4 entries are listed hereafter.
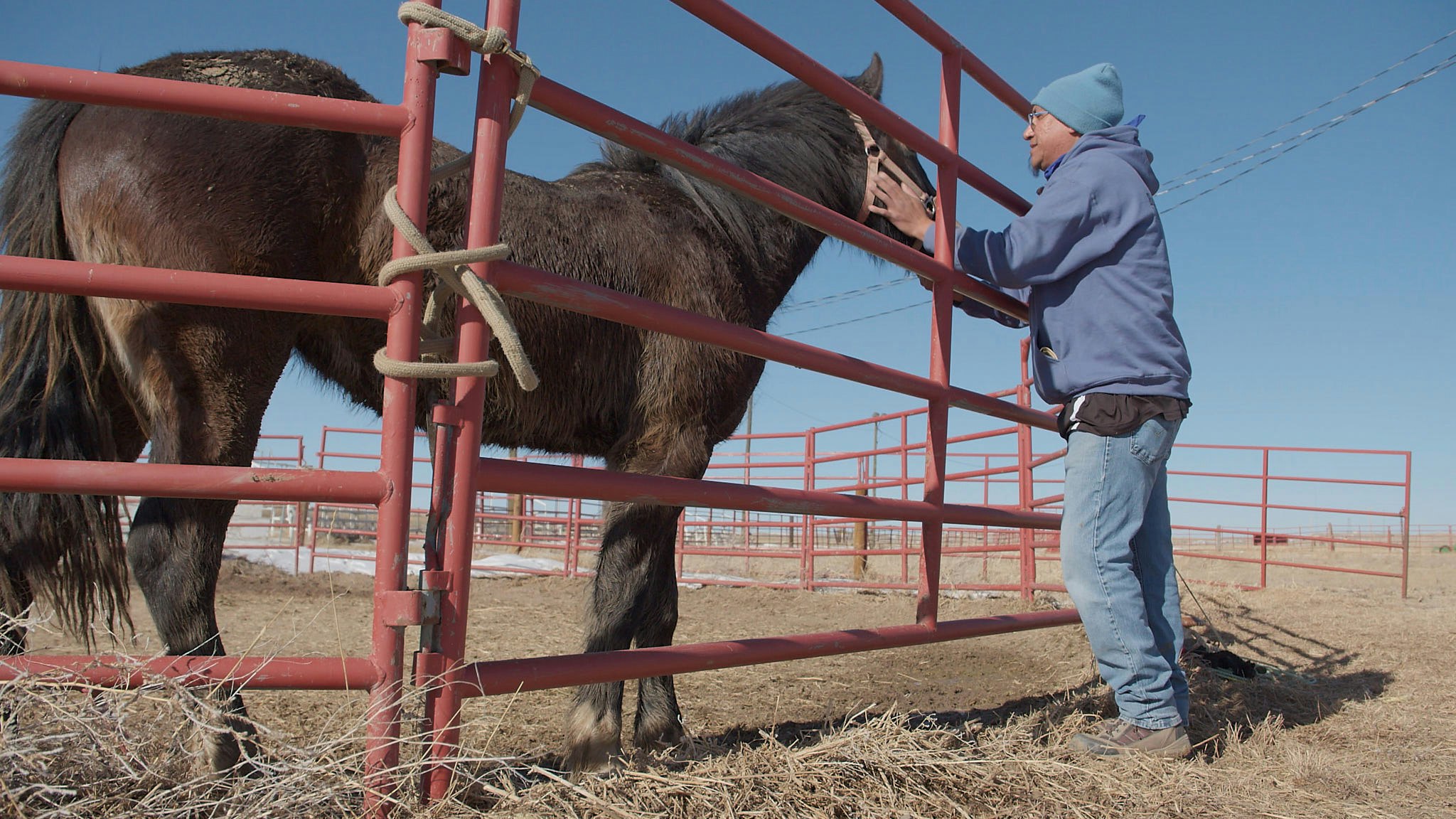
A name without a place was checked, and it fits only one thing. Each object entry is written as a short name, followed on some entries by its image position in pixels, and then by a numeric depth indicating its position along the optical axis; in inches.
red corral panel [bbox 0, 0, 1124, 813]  47.3
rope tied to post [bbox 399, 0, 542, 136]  51.3
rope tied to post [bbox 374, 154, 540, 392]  49.5
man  79.3
